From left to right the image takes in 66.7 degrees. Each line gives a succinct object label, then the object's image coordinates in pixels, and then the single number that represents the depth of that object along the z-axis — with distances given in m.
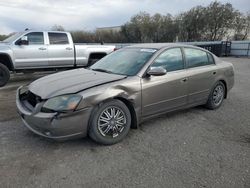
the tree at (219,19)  22.92
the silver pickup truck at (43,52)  6.31
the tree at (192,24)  24.28
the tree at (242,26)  22.95
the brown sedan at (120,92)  2.57
